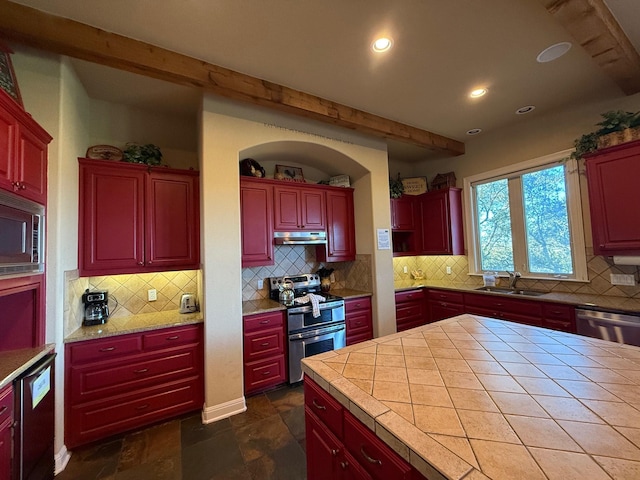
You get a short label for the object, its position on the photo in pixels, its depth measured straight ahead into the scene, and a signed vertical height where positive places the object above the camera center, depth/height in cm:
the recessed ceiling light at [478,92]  273 +159
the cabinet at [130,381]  198 -98
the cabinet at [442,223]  404 +35
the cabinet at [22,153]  143 +67
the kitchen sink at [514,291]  316 -62
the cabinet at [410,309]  383 -92
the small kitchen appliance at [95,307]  232 -41
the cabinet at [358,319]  332 -89
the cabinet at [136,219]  228 +37
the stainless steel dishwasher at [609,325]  222 -77
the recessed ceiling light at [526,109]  308 +156
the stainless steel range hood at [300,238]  313 +17
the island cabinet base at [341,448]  88 -78
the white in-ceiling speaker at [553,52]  212 +155
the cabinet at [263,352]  263 -100
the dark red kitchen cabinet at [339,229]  357 +29
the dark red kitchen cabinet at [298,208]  316 +55
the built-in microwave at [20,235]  141 +17
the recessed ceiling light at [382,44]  201 +158
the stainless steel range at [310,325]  284 -83
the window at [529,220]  309 +29
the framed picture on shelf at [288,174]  343 +106
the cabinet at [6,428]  125 -78
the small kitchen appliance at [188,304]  263 -47
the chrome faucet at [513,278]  347 -48
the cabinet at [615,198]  240 +38
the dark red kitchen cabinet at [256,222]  293 +36
